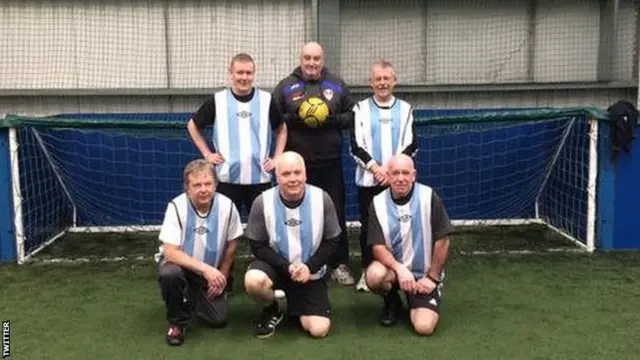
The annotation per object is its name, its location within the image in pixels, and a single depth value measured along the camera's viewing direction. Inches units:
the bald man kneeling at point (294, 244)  139.3
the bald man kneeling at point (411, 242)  141.5
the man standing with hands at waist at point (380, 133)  166.2
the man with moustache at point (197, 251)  138.3
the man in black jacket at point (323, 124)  165.6
